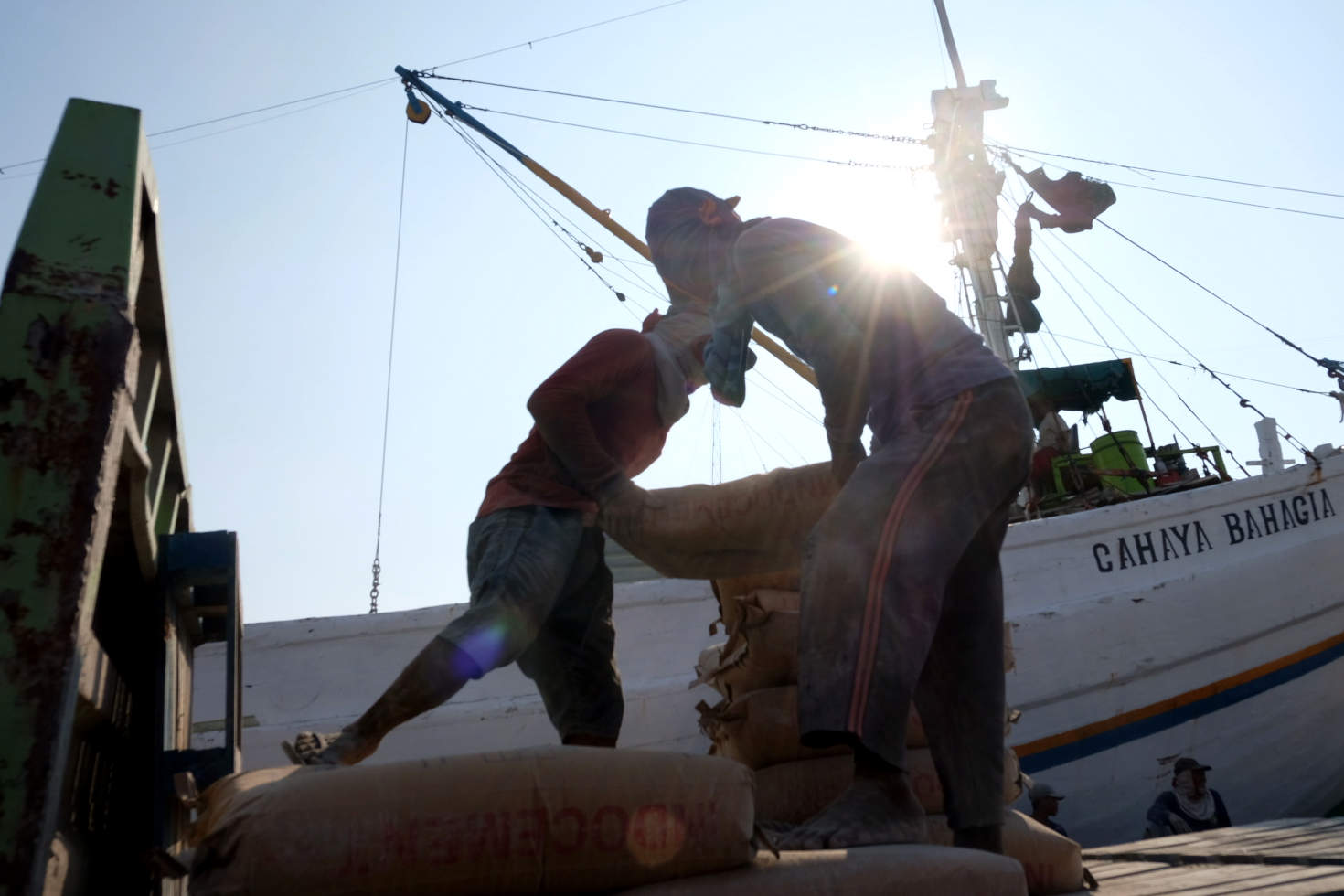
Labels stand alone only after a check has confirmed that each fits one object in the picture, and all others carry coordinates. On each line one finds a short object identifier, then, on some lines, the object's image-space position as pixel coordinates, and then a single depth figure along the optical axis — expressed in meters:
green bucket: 10.51
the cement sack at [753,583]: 3.32
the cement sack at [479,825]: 1.29
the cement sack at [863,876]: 1.48
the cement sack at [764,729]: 3.21
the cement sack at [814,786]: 3.06
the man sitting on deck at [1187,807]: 6.48
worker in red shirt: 2.58
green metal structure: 1.04
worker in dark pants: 1.76
